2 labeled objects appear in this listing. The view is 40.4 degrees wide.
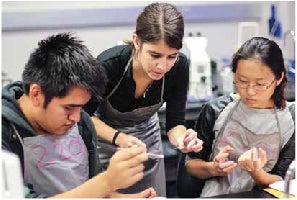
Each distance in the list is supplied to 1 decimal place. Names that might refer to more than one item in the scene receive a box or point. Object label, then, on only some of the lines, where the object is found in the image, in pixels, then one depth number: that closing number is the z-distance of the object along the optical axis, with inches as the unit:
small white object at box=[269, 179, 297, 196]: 41.9
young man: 37.5
